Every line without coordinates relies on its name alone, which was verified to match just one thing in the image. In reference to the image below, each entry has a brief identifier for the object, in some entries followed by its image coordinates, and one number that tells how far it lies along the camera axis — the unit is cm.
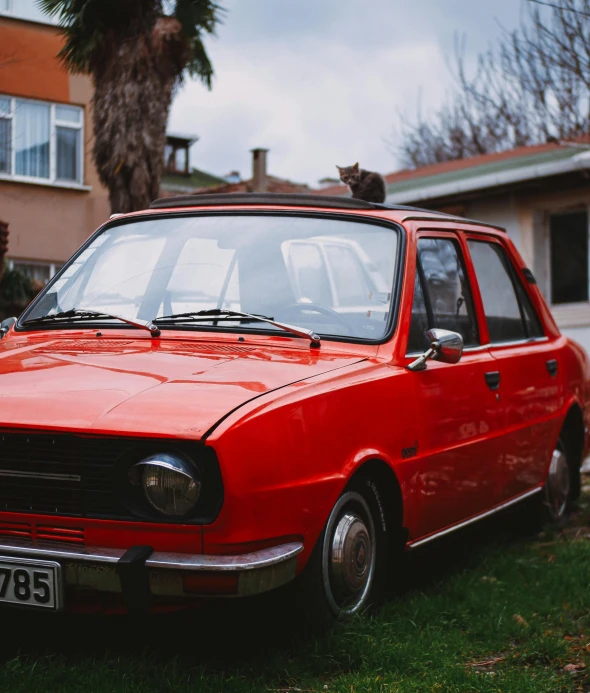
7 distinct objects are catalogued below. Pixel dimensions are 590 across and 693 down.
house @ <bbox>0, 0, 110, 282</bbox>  2170
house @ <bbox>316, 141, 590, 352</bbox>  1543
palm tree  1491
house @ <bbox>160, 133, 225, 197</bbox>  4378
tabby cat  918
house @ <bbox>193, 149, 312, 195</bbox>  3141
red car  350
